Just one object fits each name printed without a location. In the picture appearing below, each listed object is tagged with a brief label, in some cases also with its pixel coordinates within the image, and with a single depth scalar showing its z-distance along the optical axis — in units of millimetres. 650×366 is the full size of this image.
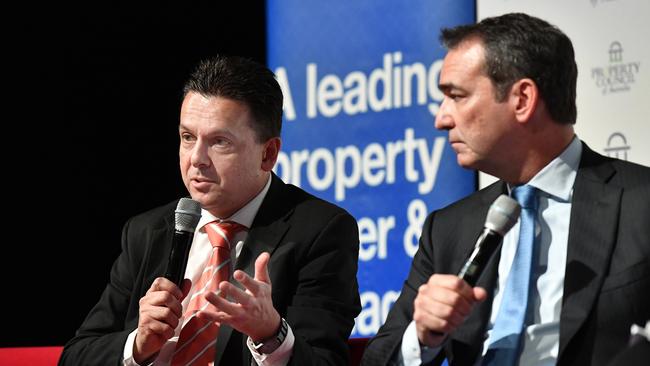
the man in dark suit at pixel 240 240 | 5473
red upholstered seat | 5937
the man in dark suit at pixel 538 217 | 4566
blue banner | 8719
